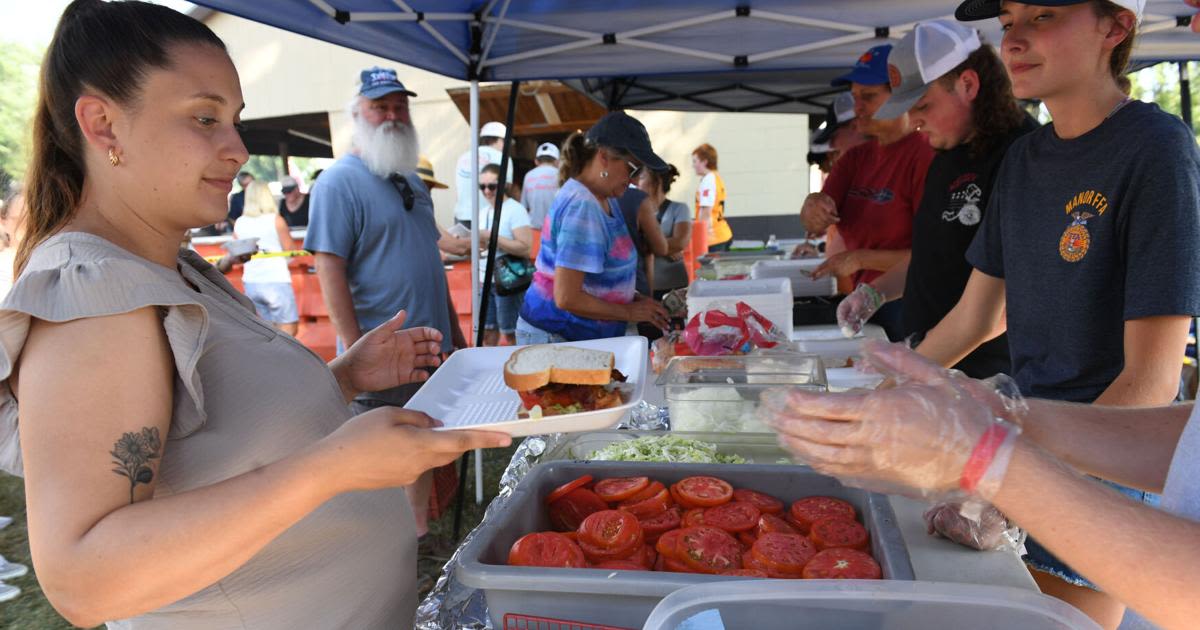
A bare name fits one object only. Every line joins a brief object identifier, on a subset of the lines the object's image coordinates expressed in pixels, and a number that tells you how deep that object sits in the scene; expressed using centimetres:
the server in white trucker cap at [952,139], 243
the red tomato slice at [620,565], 117
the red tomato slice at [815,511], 133
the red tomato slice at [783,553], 117
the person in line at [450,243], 571
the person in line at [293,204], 884
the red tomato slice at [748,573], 114
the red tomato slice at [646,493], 142
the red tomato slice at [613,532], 122
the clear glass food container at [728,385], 188
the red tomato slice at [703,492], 139
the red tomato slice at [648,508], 139
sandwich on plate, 141
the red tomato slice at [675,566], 118
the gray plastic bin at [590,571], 103
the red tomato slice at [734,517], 131
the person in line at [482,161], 650
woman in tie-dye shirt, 329
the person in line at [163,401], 89
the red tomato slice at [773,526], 130
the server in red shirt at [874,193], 330
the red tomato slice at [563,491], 145
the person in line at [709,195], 864
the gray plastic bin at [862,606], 84
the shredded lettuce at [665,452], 167
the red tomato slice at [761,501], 139
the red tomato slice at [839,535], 124
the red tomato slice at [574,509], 141
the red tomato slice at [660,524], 133
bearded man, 323
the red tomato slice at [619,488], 142
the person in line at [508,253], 583
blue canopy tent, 335
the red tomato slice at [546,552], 117
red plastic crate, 105
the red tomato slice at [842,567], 112
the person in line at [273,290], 653
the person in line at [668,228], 627
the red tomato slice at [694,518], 134
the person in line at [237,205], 1145
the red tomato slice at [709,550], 117
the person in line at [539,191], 639
